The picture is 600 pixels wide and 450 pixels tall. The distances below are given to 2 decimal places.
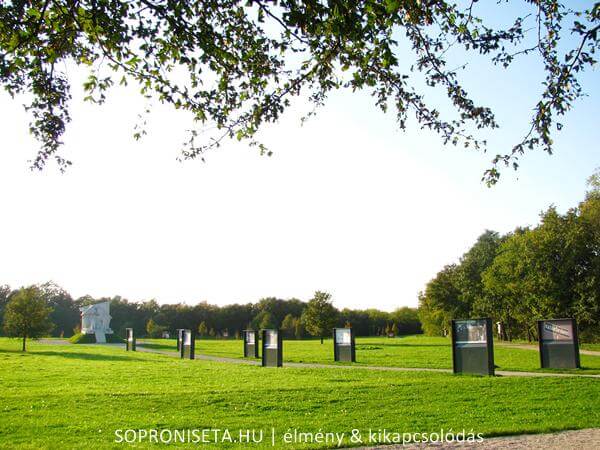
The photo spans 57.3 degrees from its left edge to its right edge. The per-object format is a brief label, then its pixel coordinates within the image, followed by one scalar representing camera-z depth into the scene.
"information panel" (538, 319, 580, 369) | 17.33
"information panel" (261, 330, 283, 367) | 21.86
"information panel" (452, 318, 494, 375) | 15.88
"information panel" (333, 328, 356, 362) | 23.62
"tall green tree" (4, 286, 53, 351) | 37.91
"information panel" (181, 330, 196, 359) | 27.61
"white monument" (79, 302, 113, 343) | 57.22
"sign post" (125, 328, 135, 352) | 36.65
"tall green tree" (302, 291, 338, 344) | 48.72
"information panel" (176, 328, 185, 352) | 29.98
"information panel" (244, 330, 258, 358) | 28.00
